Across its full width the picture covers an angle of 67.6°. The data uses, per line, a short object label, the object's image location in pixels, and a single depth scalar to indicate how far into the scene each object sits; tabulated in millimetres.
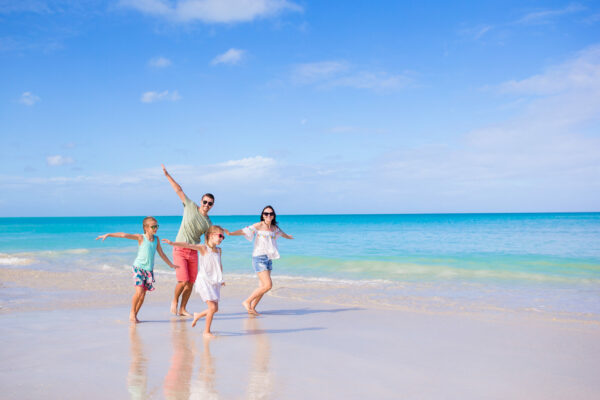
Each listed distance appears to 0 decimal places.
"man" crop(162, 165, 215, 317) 7098
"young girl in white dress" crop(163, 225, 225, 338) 6086
